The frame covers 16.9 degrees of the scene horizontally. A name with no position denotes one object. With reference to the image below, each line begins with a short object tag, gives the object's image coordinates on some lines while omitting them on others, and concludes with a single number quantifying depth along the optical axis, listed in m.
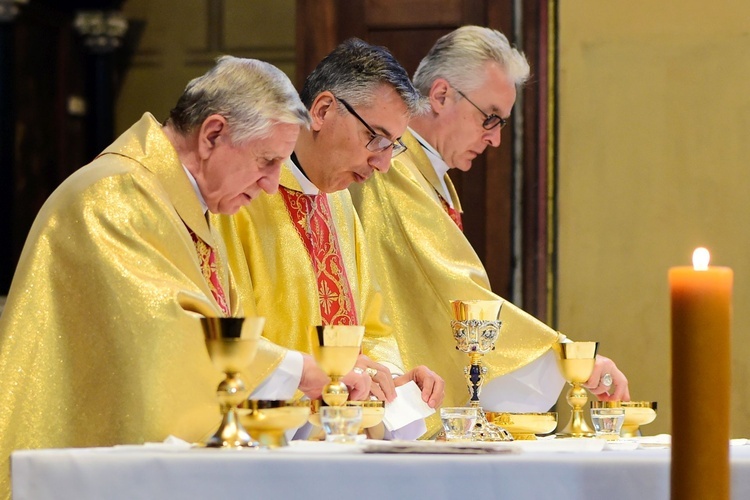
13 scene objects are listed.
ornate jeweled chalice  5.31
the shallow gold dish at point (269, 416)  4.05
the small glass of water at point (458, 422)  4.89
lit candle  2.79
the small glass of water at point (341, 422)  4.24
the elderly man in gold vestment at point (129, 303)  4.74
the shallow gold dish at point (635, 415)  5.75
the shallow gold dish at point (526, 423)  5.44
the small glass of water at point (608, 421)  5.32
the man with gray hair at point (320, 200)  6.67
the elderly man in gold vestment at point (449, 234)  7.32
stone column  18.35
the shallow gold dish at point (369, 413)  4.84
